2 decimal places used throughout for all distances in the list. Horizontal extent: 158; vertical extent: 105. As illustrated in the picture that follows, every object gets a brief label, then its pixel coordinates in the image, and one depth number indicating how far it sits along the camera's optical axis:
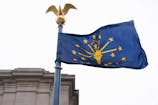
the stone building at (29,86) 27.44
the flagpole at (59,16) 13.42
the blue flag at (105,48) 13.69
